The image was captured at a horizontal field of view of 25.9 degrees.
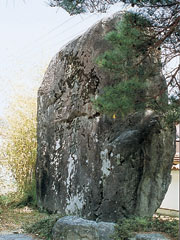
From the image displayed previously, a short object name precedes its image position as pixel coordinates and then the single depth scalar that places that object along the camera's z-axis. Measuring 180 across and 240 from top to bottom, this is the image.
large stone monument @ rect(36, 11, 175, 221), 5.41
